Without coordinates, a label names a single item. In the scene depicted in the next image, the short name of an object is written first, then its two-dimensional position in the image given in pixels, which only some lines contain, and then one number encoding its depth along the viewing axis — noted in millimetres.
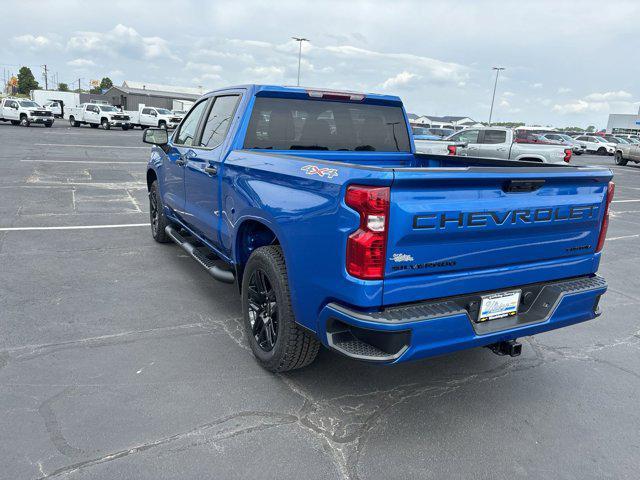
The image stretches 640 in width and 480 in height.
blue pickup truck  2654
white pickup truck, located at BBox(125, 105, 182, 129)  40031
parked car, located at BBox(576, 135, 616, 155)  41625
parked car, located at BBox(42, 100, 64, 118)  44156
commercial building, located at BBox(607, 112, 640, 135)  92438
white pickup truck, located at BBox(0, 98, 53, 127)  34781
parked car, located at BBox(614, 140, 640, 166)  29094
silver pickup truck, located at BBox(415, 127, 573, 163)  18016
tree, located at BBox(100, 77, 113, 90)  135275
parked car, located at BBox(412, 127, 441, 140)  30594
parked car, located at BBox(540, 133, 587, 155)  37125
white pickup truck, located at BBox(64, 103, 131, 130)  38062
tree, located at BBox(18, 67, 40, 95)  114062
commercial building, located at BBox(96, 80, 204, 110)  69925
